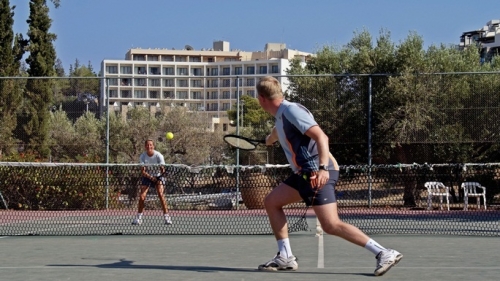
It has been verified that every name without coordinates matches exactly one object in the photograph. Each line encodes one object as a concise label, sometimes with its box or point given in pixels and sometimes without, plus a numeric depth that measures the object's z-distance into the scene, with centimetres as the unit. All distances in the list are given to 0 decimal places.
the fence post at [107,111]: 1960
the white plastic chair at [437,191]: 1753
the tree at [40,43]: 3025
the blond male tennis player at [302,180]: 719
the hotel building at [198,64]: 11781
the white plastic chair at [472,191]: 1817
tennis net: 1376
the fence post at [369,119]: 1902
